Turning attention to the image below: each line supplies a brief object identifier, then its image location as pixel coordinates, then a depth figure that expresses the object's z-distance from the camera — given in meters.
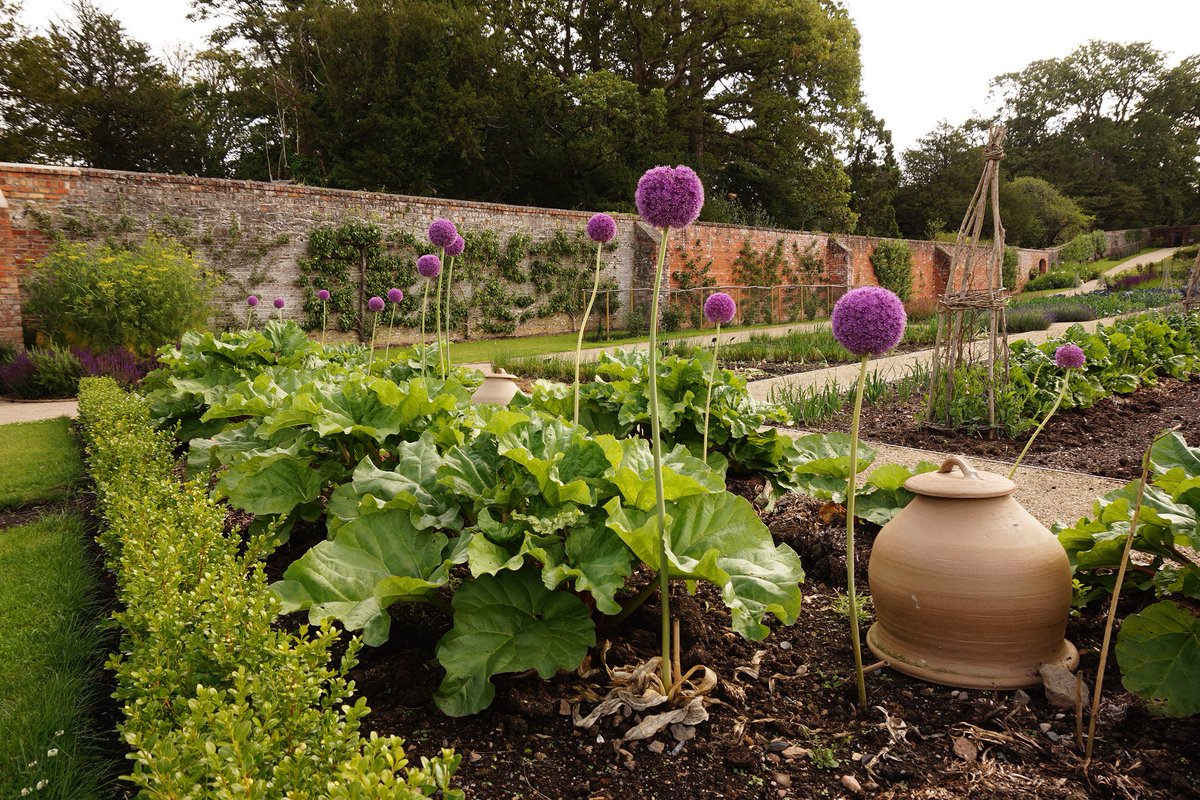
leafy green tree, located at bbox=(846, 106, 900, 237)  34.81
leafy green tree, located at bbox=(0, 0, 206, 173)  19.97
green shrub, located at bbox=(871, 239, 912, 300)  22.50
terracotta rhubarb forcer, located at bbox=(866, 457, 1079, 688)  1.80
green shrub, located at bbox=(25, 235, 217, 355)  8.62
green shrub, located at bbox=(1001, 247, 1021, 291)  26.72
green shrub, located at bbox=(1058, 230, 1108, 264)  34.12
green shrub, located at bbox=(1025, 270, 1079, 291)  29.16
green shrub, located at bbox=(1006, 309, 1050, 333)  13.09
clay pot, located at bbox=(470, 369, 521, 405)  3.96
